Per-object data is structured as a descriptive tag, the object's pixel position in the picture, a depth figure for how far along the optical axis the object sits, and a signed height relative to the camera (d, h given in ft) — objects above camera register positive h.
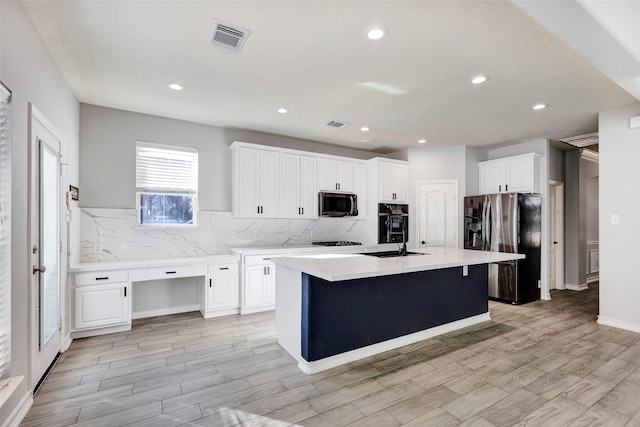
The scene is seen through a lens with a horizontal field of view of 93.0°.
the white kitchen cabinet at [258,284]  13.89 -3.22
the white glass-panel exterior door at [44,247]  7.52 -0.91
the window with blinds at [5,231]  6.07 -0.33
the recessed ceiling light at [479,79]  9.73 +4.45
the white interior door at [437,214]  18.53 +0.05
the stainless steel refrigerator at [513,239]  16.07 -1.33
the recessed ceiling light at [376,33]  7.34 +4.49
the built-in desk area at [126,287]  10.93 -2.87
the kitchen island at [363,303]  8.73 -2.95
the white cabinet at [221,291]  13.29 -3.39
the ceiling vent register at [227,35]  7.39 +4.55
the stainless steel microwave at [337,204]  16.89 +0.62
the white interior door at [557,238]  19.54 -1.50
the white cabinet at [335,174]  17.11 +2.38
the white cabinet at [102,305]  10.90 -3.35
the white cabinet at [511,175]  16.62 +2.34
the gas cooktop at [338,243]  16.99 -1.62
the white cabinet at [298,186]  15.92 +1.55
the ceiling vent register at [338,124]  14.45 +4.46
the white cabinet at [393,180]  18.40 +2.16
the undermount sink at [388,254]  11.66 -1.57
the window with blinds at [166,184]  13.69 +1.42
